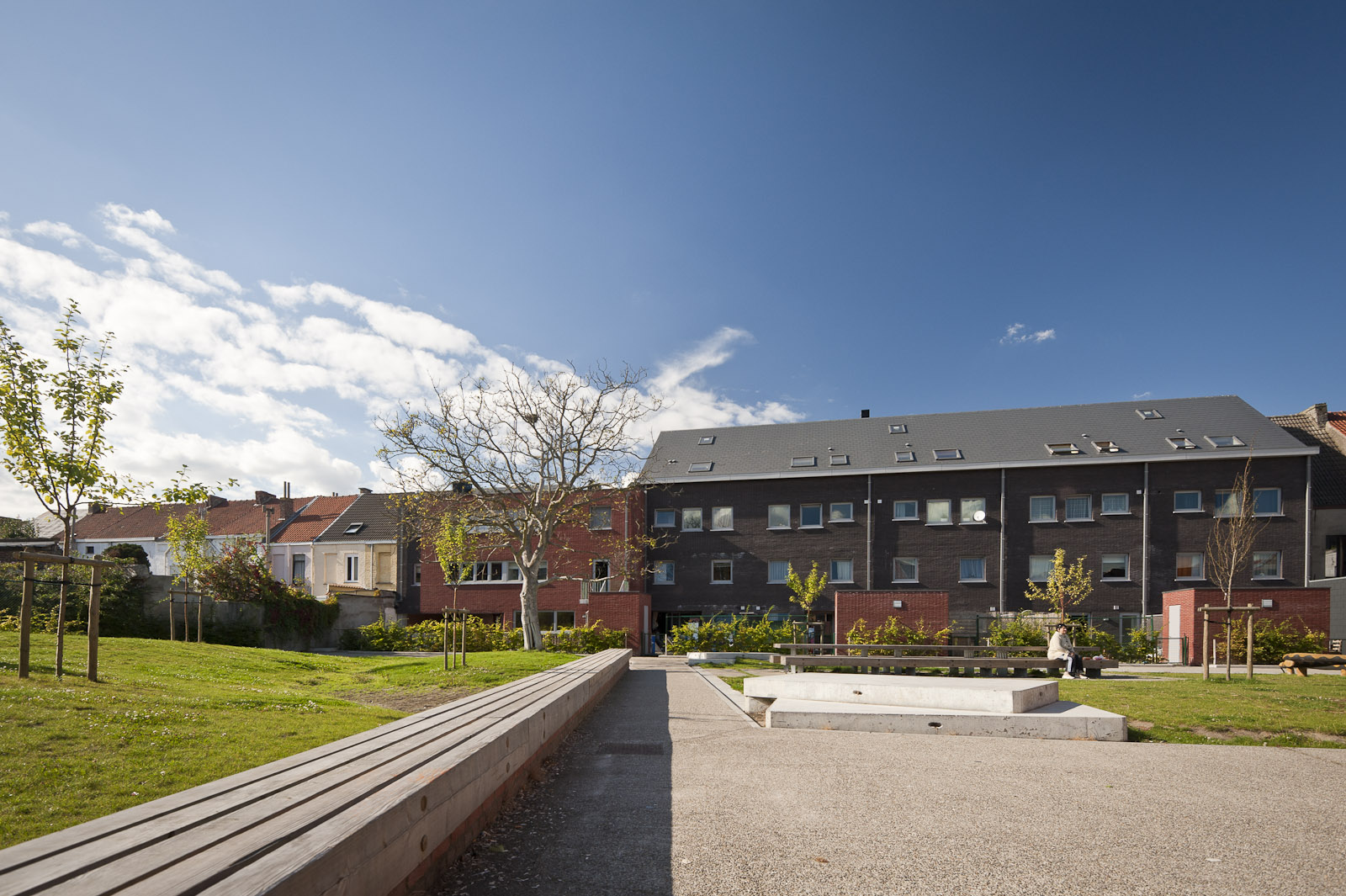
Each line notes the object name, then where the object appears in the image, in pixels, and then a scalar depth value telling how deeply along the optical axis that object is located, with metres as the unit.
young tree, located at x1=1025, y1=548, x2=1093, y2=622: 29.34
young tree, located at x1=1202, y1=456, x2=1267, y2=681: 21.77
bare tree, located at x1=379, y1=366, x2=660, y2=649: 25.91
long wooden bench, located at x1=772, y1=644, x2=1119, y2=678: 14.98
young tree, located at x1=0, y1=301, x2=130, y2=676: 11.37
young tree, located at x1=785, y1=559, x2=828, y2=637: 31.25
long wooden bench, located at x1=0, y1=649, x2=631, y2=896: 2.44
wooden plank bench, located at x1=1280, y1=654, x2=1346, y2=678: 19.28
